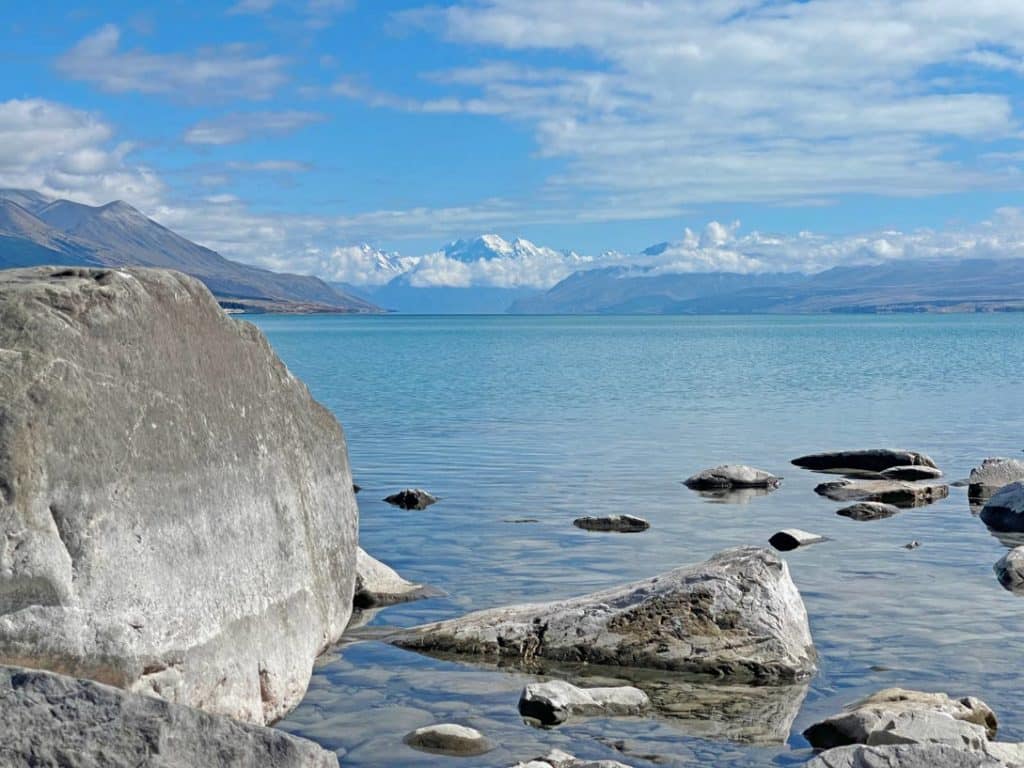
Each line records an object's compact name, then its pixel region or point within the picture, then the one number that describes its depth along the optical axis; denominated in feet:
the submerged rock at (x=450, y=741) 39.50
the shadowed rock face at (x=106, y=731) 26.94
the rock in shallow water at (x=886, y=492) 89.56
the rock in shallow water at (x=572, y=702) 42.57
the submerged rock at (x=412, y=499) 89.21
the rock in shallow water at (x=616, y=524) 78.59
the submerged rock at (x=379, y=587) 59.26
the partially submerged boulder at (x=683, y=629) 47.75
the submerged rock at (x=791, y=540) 73.05
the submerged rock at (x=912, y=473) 101.40
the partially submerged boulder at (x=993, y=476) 92.38
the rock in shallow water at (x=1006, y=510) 78.84
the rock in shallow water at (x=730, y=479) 96.94
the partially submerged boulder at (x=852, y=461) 108.68
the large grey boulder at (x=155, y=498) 30.73
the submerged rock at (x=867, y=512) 83.97
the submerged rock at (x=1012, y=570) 62.59
